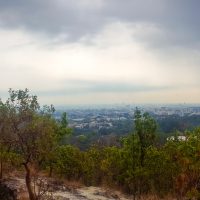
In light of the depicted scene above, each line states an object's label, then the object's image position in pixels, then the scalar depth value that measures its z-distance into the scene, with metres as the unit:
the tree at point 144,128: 13.83
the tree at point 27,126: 9.71
